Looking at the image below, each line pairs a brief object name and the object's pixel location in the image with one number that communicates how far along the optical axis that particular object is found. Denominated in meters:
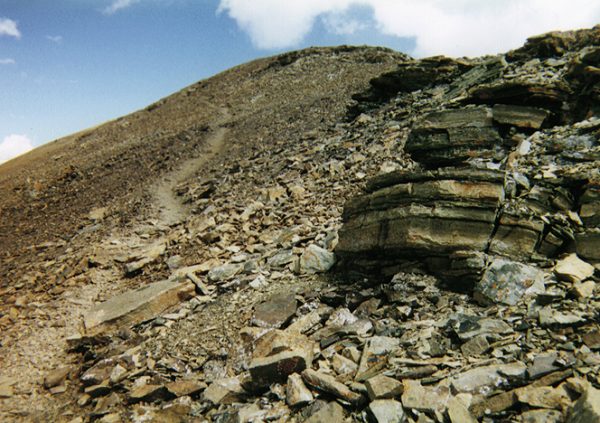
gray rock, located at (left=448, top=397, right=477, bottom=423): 3.88
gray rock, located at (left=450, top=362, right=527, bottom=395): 4.29
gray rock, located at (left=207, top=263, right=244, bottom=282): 10.16
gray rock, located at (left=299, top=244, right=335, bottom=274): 9.20
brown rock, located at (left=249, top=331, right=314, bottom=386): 5.84
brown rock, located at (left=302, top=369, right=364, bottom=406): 4.78
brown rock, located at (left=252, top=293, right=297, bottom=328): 7.74
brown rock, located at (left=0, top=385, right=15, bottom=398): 7.95
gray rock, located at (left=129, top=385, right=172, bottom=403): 6.75
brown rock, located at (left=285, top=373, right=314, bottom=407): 5.15
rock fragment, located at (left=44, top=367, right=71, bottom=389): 8.18
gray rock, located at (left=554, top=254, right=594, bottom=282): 5.91
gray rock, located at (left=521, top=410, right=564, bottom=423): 3.60
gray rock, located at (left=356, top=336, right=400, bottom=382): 5.39
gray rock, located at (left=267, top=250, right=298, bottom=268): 9.92
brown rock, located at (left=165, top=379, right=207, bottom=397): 6.60
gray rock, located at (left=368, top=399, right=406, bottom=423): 4.27
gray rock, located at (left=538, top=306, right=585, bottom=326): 4.97
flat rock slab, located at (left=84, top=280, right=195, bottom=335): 9.33
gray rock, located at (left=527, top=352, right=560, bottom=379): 4.21
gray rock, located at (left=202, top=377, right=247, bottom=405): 6.12
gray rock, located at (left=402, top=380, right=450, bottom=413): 4.22
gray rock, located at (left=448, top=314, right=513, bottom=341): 5.32
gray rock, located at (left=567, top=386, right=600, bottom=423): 3.22
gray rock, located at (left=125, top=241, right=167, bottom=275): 12.13
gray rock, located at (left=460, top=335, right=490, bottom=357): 5.01
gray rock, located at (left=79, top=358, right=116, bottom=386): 7.71
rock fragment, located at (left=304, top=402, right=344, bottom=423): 4.65
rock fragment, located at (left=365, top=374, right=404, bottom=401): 4.54
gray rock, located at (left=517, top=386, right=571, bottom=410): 3.75
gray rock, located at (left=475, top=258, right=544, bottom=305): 6.04
